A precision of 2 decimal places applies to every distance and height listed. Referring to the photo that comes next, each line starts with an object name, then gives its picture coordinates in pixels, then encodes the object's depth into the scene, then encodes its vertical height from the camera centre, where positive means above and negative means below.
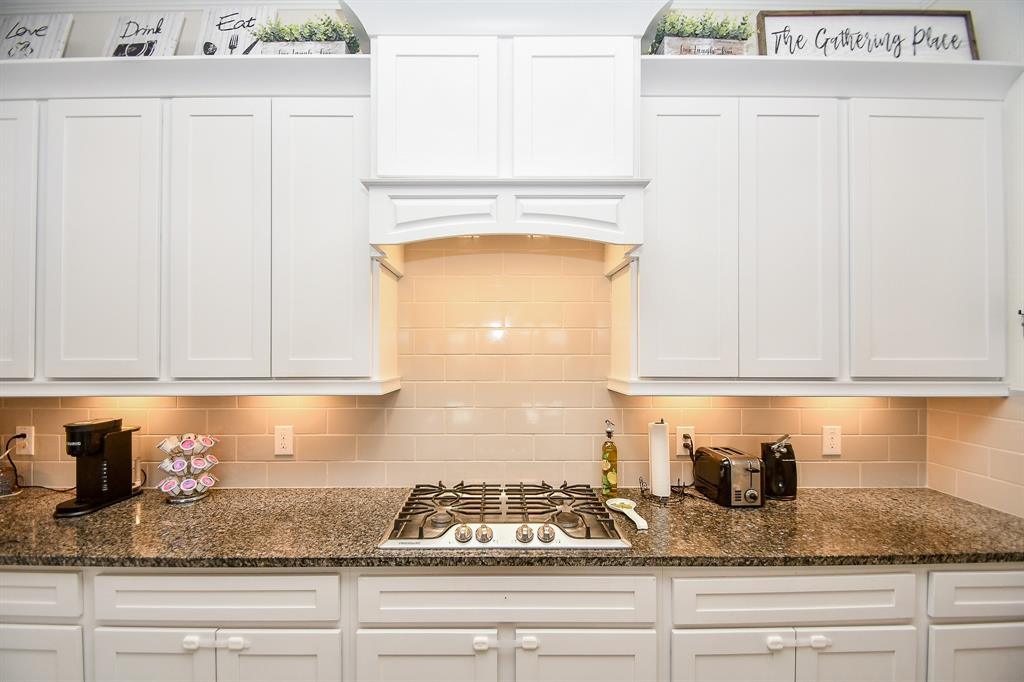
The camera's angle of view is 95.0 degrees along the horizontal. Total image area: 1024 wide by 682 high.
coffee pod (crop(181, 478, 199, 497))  1.79 -0.55
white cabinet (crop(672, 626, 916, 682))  1.38 -0.92
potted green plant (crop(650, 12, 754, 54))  1.72 +1.14
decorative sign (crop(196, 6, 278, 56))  1.88 +1.26
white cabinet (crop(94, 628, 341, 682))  1.38 -0.92
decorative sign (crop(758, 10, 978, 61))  1.78 +1.17
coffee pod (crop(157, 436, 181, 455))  1.79 -0.39
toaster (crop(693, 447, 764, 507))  1.75 -0.51
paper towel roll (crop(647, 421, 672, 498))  1.83 -0.45
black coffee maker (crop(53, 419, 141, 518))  1.69 -0.45
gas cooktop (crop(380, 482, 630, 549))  1.43 -0.60
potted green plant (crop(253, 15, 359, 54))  1.73 +1.13
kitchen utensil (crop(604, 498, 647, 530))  1.54 -0.59
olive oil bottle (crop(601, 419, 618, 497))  1.86 -0.49
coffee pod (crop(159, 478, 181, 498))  1.76 -0.54
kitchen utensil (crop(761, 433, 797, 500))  1.86 -0.50
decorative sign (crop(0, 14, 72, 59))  1.92 +1.27
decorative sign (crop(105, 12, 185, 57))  1.92 +1.27
